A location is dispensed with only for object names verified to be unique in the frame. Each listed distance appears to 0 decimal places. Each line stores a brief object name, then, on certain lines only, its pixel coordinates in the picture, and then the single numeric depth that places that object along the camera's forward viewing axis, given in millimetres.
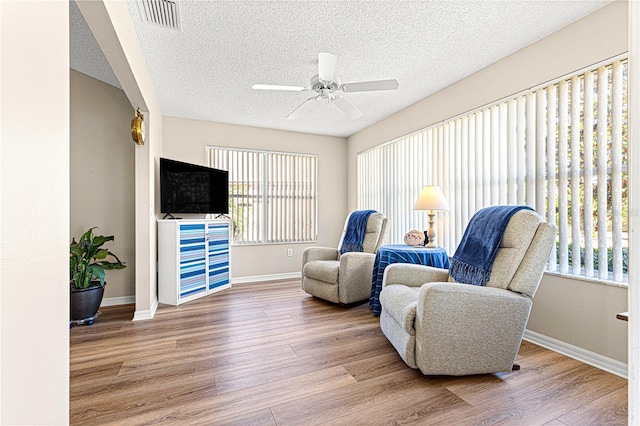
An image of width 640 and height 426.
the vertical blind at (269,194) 4719
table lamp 3170
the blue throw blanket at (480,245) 2053
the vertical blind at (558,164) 2055
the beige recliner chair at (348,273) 3377
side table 2953
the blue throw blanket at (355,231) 3828
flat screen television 3670
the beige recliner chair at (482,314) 1826
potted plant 2902
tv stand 3455
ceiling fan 2352
